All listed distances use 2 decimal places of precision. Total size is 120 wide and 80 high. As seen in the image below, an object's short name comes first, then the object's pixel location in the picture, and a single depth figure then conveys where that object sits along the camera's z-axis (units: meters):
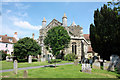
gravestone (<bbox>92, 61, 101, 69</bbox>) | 15.56
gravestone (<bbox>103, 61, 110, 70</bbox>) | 14.76
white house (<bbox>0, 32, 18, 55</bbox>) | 39.15
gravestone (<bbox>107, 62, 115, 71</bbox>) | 14.23
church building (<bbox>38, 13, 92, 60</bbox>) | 31.95
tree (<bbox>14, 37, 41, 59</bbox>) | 26.34
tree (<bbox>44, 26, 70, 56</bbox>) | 16.98
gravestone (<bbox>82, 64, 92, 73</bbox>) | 12.75
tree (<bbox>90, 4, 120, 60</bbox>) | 17.55
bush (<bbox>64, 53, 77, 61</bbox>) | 27.81
